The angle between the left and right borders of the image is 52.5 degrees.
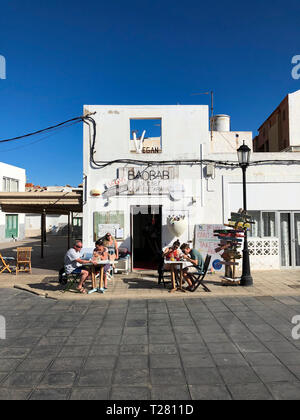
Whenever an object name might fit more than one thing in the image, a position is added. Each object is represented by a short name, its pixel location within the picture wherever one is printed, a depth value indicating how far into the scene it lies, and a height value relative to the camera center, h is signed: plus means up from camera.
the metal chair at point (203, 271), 8.01 -1.30
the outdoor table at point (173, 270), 7.99 -1.28
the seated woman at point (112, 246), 9.74 -0.79
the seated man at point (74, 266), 8.05 -1.15
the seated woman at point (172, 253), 8.16 -0.83
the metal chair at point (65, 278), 8.09 -1.50
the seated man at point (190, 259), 8.04 -0.98
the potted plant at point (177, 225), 10.35 -0.10
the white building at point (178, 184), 10.80 +1.36
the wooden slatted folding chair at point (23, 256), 10.98 -1.21
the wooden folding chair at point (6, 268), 10.94 -1.64
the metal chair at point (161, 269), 8.67 -1.32
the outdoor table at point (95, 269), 7.93 -1.26
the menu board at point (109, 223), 10.74 -0.01
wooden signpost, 8.72 -0.56
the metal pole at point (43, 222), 16.97 +0.06
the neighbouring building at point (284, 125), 20.44 +6.98
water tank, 22.89 +7.51
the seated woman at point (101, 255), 8.10 -0.86
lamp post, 8.58 -0.95
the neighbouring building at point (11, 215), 29.70 +0.87
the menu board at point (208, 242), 10.50 -0.69
